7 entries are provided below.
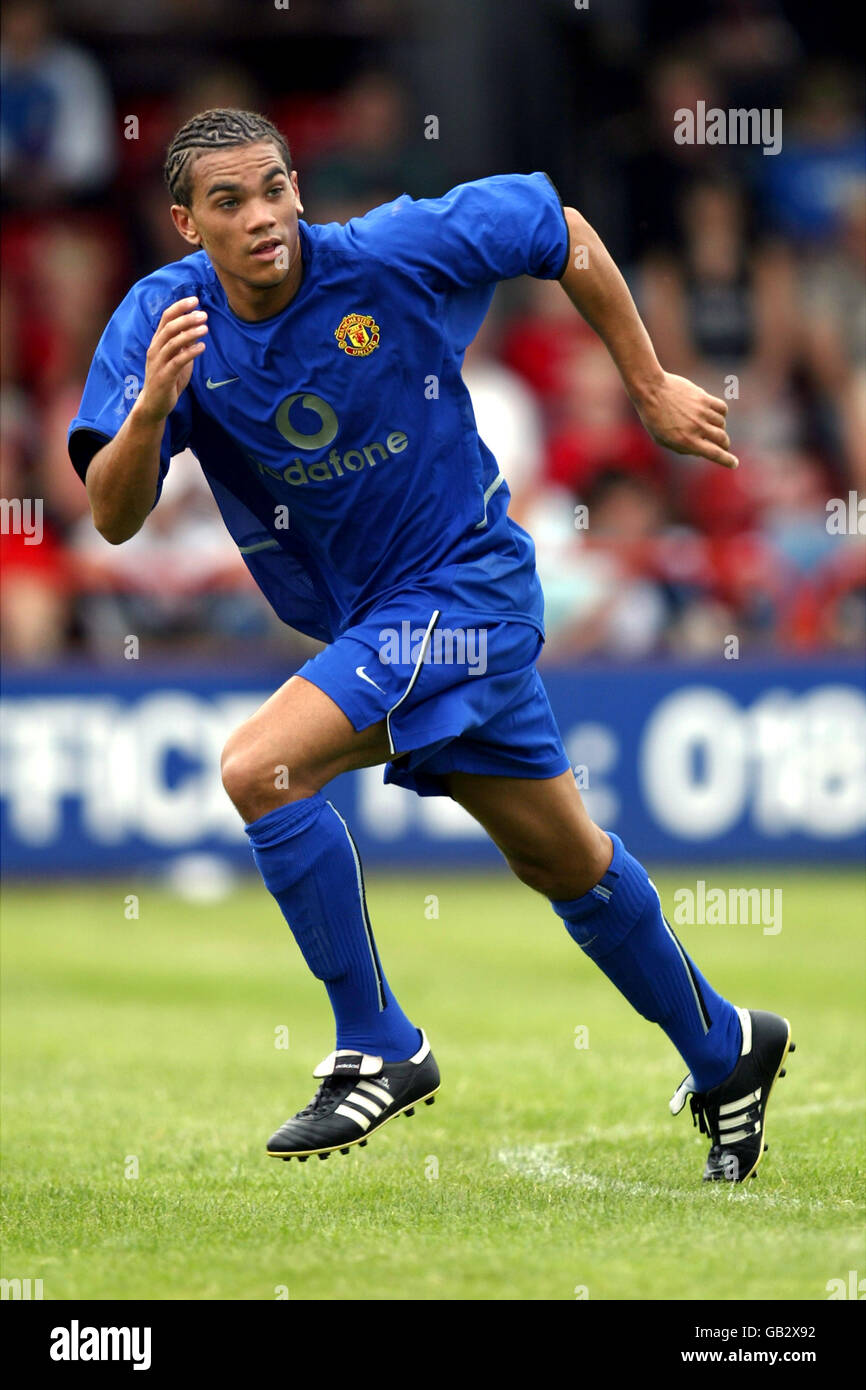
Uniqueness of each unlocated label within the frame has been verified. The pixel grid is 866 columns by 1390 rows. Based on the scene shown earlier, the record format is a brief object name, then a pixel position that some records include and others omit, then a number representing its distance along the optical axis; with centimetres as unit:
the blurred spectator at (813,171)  1389
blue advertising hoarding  1035
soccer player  418
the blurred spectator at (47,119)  1305
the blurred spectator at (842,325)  1252
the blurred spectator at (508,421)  1138
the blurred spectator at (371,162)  1291
